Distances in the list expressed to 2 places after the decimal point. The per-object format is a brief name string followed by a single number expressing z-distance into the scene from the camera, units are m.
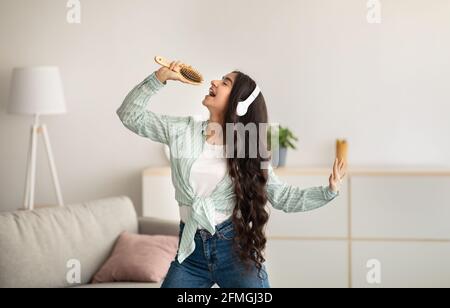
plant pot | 4.68
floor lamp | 4.87
